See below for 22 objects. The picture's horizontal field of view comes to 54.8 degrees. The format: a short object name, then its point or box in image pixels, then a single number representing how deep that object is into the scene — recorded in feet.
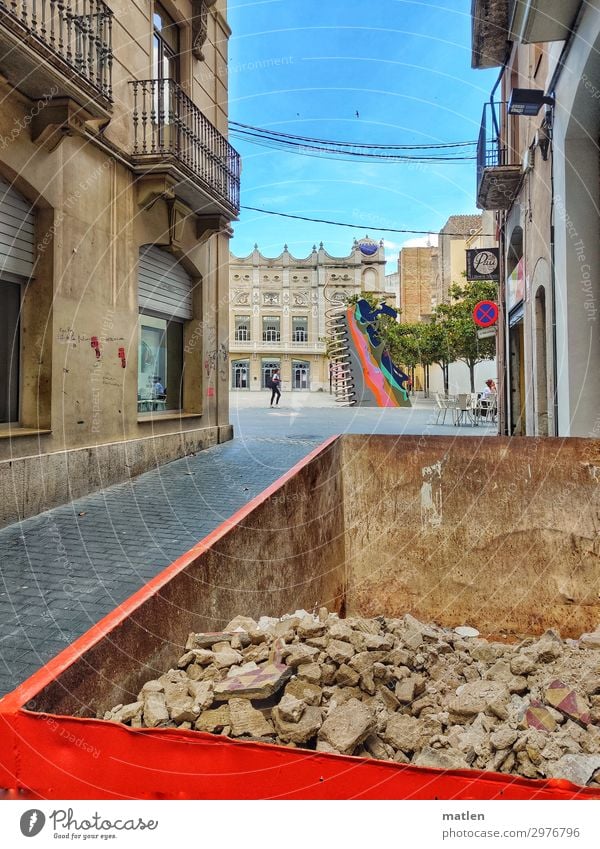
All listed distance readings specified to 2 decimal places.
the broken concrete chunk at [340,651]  10.23
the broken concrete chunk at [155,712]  7.20
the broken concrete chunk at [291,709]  7.74
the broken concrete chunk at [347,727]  7.55
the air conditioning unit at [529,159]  33.24
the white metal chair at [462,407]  59.98
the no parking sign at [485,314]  49.44
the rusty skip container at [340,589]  5.81
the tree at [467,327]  77.61
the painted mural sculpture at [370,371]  92.22
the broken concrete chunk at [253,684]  8.05
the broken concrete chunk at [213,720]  7.48
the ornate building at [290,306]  135.64
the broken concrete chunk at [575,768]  7.80
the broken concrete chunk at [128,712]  7.11
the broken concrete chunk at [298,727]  7.57
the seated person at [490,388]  69.61
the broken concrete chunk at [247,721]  7.51
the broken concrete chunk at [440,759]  7.96
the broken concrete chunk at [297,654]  9.33
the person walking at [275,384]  89.88
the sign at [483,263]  50.31
